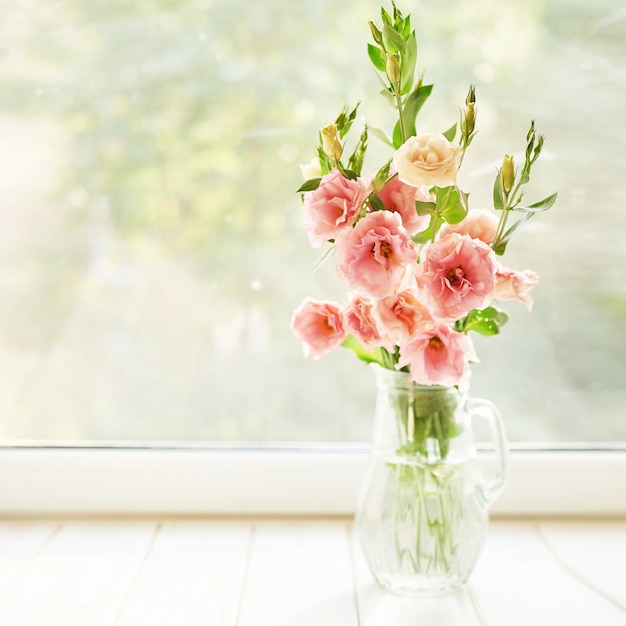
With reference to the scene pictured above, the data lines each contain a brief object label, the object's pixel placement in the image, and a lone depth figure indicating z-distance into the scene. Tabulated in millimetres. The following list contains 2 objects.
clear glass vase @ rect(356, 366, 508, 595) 927
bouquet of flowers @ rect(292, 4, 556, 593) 809
